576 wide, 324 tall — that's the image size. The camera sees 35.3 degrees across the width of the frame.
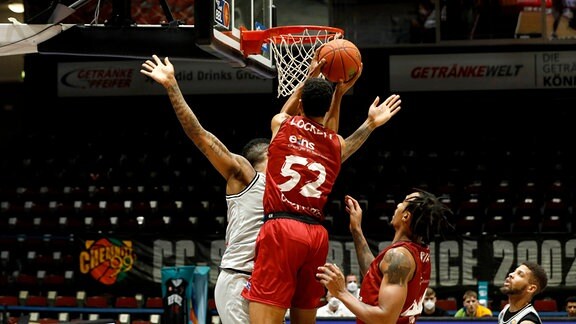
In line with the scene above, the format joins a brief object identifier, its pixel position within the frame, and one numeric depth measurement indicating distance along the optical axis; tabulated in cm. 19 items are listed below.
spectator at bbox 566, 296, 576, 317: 1230
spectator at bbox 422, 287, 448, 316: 1245
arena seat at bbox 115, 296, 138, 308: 1488
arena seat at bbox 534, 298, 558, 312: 1377
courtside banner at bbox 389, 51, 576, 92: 1833
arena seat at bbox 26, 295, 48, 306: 1544
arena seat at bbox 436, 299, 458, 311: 1405
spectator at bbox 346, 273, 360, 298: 1320
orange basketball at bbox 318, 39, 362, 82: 523
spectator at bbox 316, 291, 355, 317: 1249
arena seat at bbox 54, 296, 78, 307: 1523
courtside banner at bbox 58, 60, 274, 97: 1950
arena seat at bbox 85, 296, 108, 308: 1493
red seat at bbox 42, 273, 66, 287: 1594
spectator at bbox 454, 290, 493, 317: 1217
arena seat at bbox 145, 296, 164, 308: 1477
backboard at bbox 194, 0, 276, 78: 662
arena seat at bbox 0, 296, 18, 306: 1553
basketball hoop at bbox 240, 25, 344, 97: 660
